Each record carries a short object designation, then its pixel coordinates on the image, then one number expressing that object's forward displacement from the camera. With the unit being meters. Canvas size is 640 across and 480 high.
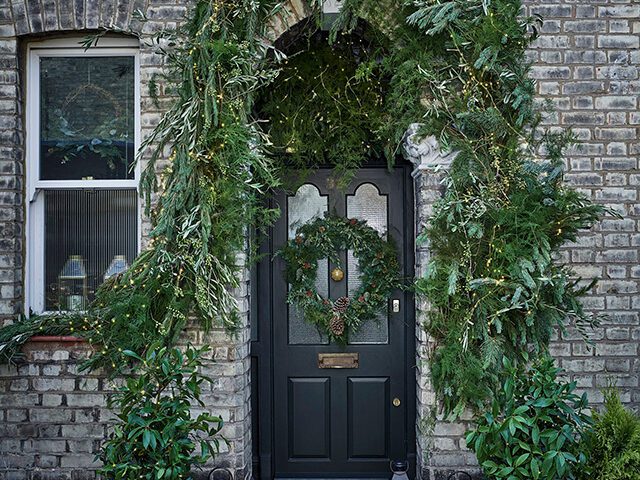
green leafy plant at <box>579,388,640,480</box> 4.02
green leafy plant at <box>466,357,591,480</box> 4.08
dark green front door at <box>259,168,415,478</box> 5.71
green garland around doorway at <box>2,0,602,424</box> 4.66
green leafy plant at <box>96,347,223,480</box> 4.16
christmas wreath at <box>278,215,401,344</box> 5.61
